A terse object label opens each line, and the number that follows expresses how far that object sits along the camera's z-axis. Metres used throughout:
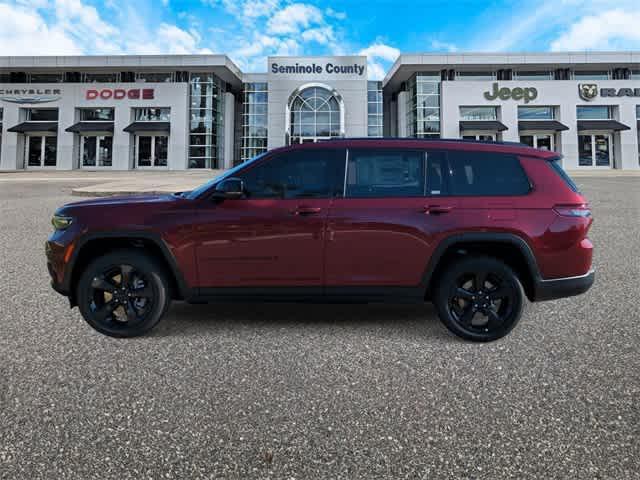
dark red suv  3.46
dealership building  39.47
